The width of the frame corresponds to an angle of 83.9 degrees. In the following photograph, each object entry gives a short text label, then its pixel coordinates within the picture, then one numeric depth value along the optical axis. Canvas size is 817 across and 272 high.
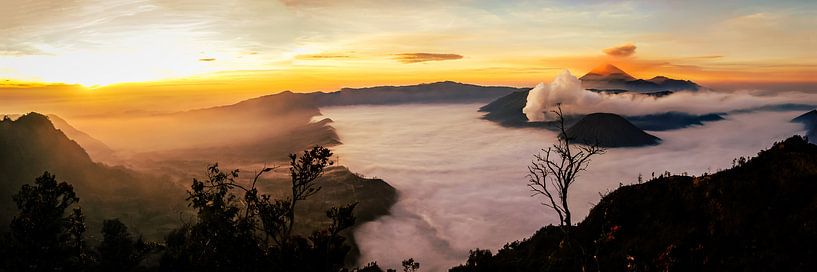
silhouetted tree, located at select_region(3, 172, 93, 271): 35.94
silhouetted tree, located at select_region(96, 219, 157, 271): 49.56
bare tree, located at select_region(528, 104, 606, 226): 21.20
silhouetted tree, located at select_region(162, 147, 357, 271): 23.89
